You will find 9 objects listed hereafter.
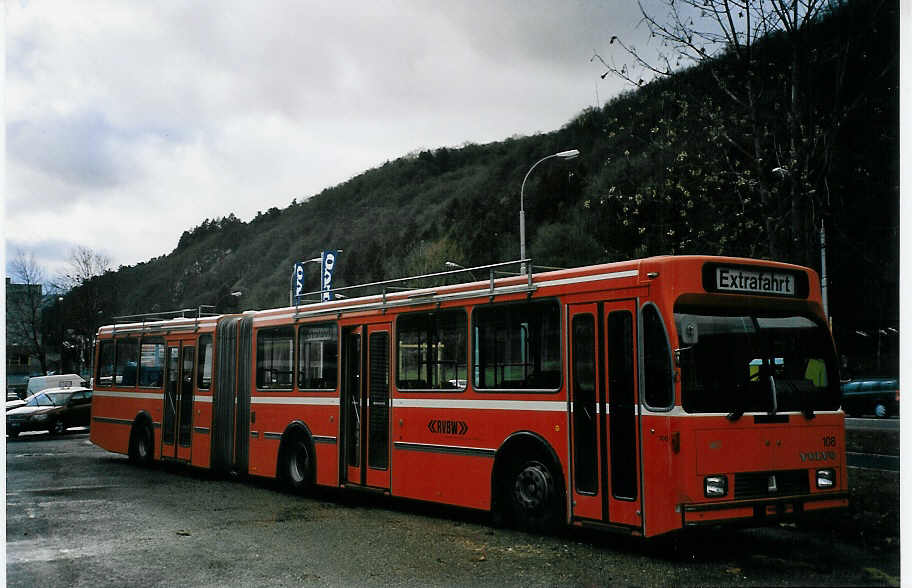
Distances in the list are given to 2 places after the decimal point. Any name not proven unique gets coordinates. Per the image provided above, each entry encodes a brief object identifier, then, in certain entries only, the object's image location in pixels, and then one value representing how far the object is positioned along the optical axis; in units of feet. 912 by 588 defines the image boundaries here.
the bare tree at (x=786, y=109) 33.73
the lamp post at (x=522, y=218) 70.85
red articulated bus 25.16
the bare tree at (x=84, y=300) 104.99
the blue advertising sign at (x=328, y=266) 94.32
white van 134.10
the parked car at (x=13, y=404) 97.35
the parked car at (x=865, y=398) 85.61
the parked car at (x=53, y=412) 91.91
